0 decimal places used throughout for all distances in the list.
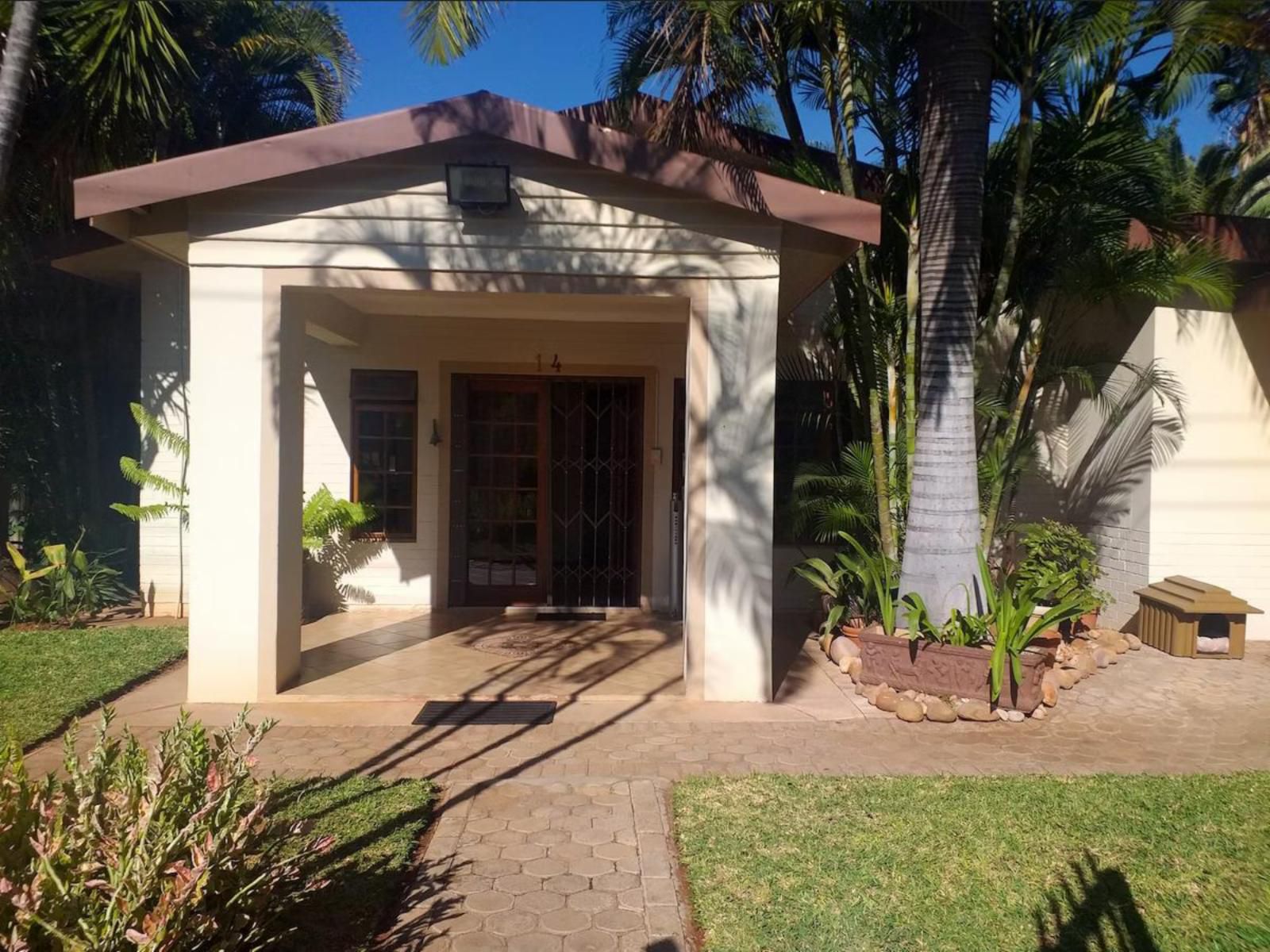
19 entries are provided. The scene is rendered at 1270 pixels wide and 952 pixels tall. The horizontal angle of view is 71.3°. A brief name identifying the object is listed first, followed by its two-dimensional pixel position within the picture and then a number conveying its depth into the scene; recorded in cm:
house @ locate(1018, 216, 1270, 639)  806
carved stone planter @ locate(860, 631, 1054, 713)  589
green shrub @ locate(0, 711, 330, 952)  245
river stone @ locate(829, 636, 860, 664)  699
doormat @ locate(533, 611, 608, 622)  883
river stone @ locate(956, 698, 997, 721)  580
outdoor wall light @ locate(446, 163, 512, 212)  561
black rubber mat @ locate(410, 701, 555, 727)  568
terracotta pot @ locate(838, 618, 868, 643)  716
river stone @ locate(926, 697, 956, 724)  579
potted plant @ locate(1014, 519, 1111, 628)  766
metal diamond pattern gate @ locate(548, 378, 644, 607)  912
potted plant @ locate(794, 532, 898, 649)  665
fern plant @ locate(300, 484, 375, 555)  829
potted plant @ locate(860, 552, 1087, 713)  584
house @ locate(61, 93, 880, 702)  557
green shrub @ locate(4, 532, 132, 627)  806
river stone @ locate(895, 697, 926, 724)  578
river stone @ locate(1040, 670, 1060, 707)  609
